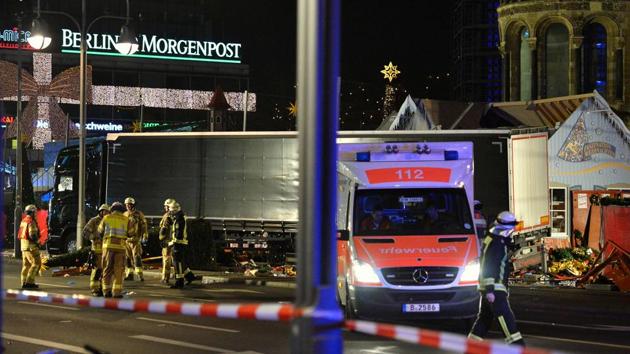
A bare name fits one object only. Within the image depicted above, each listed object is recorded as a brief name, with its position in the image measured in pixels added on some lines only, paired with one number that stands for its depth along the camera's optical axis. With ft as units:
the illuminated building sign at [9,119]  277.40
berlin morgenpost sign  295.48
